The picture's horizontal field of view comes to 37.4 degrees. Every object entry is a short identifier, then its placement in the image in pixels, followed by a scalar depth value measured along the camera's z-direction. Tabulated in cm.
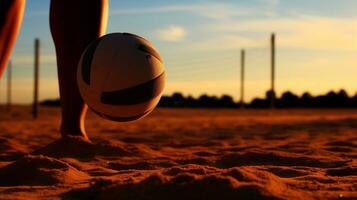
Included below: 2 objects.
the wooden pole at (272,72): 2069
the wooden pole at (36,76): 1462
